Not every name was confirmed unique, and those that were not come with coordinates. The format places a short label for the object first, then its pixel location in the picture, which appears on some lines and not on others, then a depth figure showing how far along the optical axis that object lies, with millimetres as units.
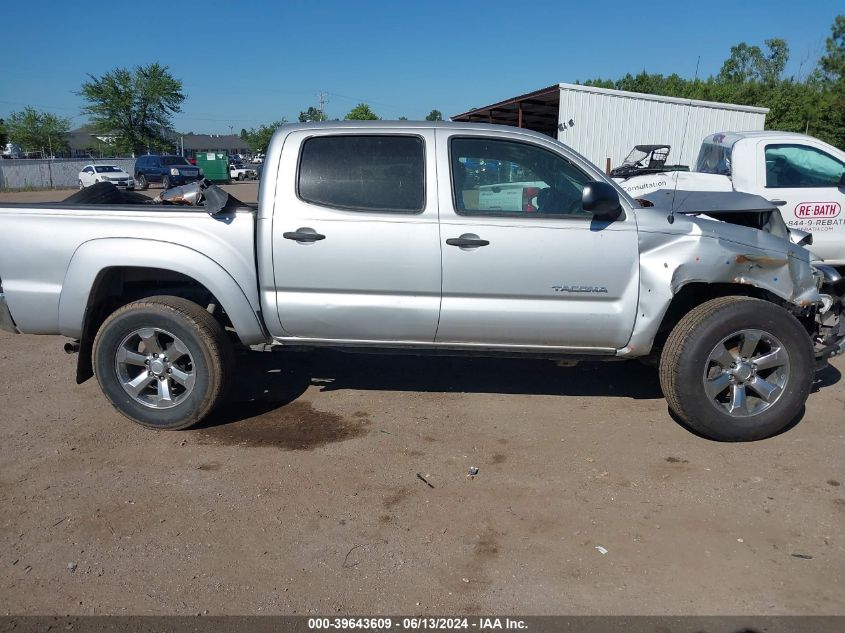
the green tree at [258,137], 86062
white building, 16797
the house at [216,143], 103000
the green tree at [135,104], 55562
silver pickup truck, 4188
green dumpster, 37406
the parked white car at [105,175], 34875
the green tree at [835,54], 36091
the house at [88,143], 60994
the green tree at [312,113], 74500
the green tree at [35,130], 60500
